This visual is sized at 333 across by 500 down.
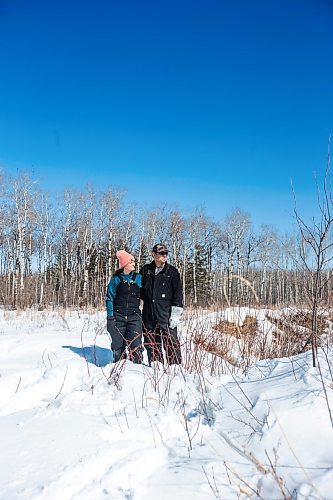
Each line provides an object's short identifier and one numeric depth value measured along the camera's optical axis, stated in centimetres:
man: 446
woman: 470
